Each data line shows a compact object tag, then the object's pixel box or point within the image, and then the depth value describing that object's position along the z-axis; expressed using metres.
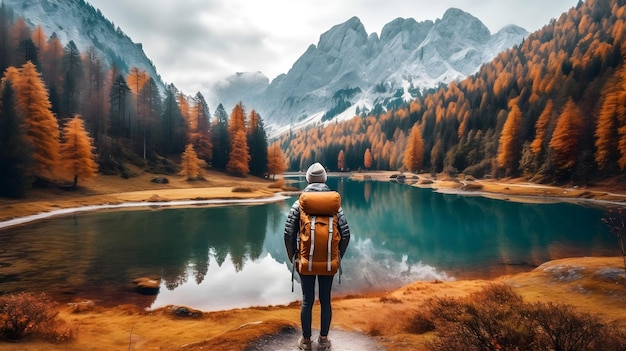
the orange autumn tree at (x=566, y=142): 66.19
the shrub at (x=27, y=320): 7.25
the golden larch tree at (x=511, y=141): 84.56
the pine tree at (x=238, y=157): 88.88
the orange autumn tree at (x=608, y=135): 59.93
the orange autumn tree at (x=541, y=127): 74.38
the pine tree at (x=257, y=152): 96.38
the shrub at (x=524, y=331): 5.29
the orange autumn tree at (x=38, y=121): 46.91
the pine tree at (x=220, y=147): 94.06
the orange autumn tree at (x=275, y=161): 98.94
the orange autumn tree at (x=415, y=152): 123.19
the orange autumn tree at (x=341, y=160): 169.61
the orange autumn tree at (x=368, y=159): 160.62
